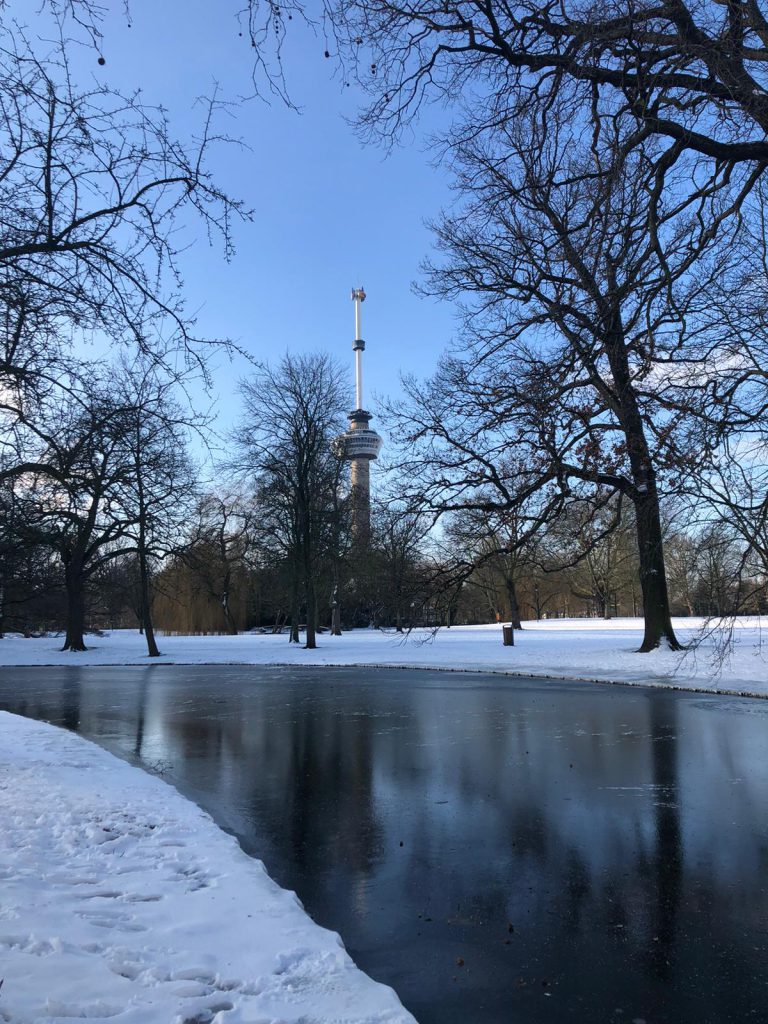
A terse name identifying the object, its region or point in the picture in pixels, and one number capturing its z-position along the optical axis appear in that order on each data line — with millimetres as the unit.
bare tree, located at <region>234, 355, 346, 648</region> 39188
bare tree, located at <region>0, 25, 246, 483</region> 5853
